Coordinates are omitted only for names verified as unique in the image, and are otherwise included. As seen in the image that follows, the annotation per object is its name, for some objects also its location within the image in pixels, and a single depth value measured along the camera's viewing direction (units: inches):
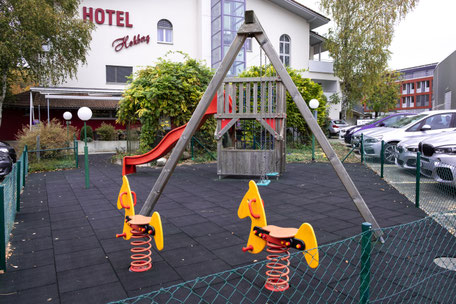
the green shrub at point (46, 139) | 542.9
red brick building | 2728.8
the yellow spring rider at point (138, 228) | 150.4
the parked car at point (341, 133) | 1001.5
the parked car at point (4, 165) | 381.0
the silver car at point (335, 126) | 1133.8
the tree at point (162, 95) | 526.0
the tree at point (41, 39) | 689.6
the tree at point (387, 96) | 1679.4
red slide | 417.1
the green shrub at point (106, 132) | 823.7
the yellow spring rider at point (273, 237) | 128.0
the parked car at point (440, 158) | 276.5
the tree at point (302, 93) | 667.4
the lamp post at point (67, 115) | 690.8
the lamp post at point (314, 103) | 552.0
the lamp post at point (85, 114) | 379.9
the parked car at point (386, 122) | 589.4
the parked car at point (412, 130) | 437.4
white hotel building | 889.5
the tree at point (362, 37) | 1049.5
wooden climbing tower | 387.9
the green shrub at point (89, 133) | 873.6
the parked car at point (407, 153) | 370.6
